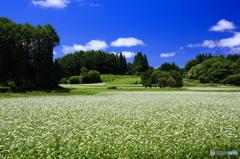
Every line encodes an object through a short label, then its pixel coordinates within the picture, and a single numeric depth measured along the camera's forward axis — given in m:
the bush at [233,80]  81.14
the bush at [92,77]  112.25
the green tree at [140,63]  149.98
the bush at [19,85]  44.13
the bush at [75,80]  106.57
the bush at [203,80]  98.12
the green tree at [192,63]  169.52
